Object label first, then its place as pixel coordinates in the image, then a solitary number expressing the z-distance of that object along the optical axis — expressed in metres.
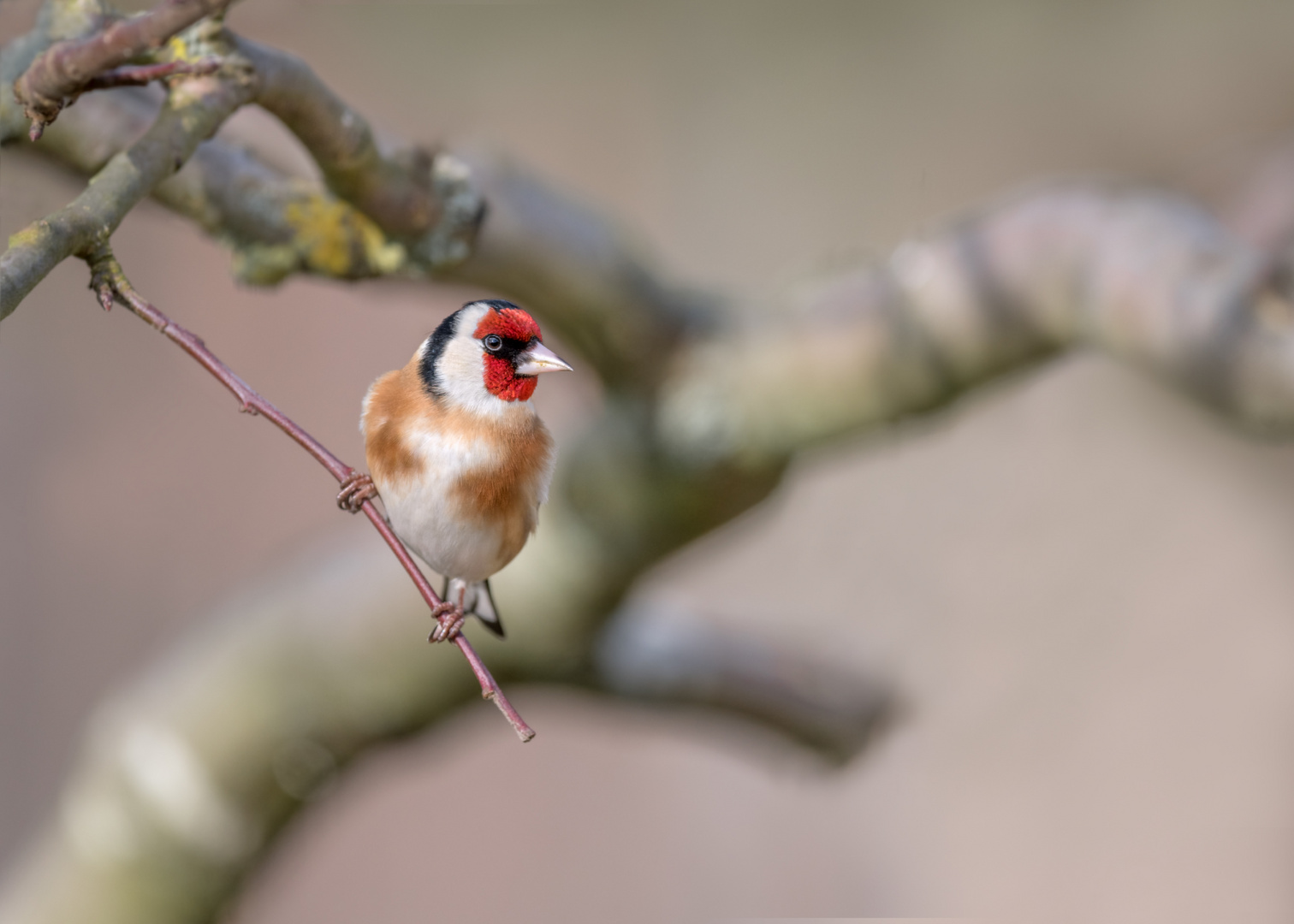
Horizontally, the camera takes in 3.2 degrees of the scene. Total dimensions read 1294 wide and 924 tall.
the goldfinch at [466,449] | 4.90
